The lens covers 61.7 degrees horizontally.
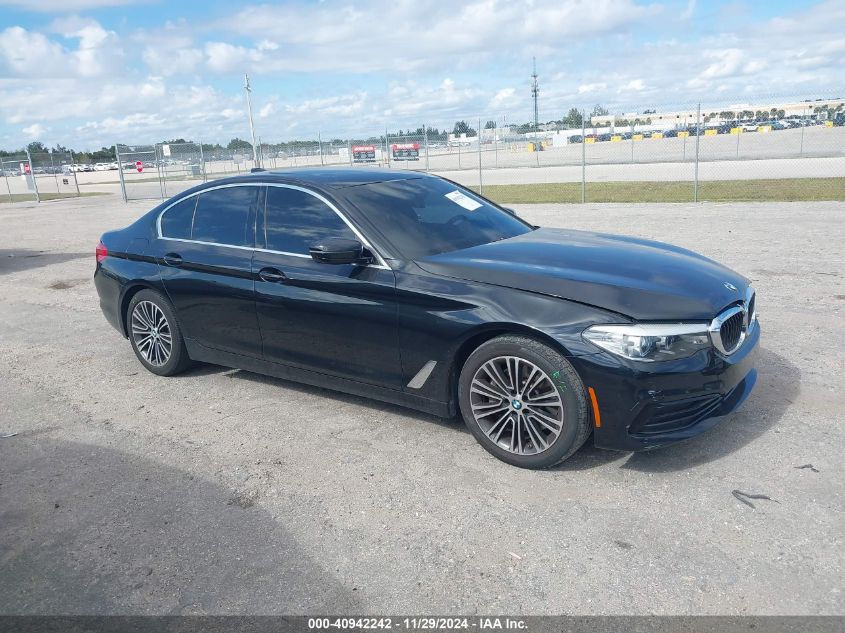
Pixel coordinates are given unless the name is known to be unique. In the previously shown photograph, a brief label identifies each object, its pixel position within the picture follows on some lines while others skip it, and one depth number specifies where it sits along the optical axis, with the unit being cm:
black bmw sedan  359
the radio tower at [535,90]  10776
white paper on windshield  520
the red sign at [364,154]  3175
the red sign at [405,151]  3088
